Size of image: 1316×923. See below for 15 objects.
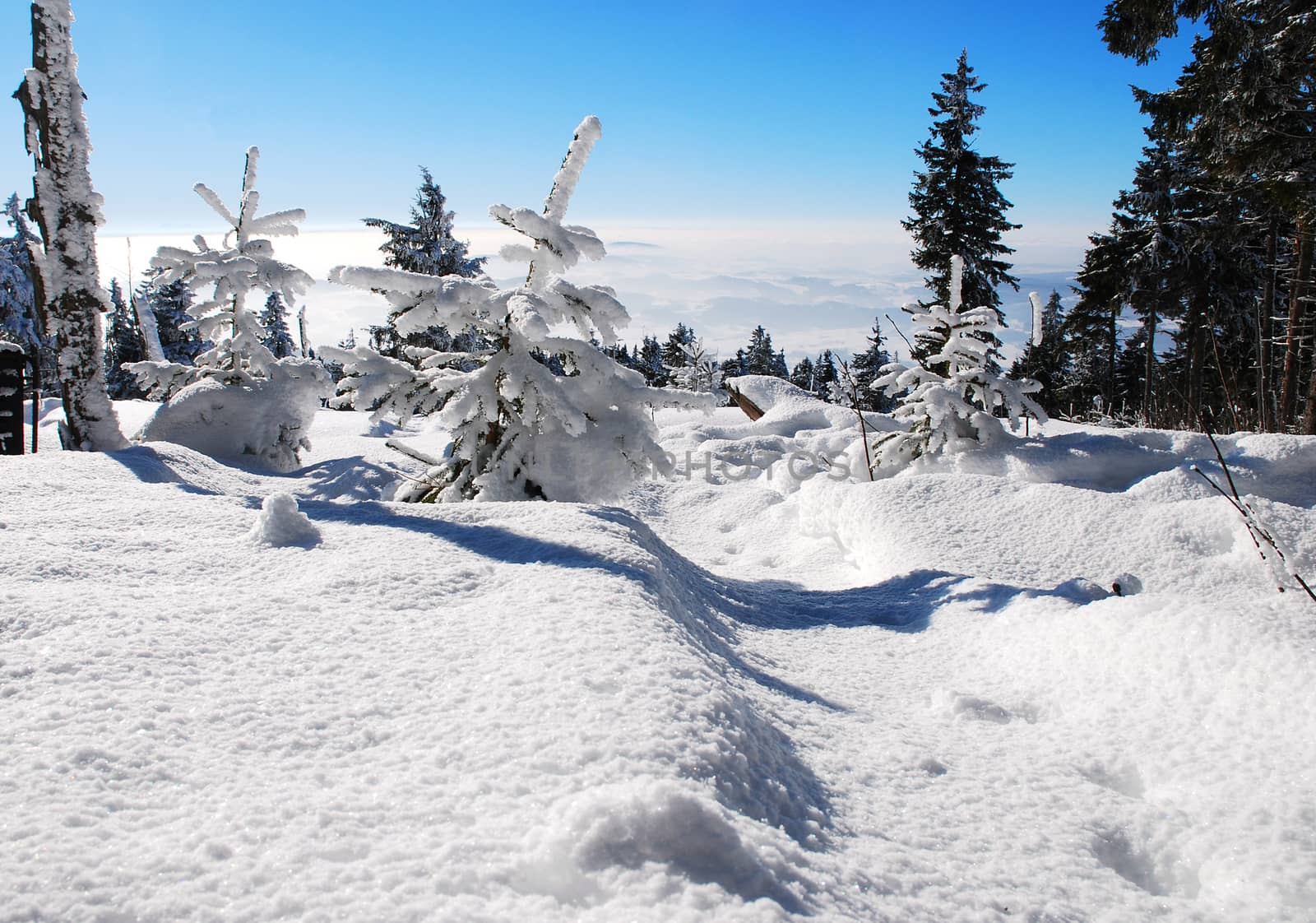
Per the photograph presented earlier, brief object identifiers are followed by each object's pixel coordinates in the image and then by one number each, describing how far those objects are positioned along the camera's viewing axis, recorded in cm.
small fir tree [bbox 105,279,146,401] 3353
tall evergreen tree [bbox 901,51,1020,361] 2122
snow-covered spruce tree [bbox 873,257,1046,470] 754
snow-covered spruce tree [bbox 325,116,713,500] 518
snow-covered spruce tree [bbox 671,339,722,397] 2963
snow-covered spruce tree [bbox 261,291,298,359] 4300
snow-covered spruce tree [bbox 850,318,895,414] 4050
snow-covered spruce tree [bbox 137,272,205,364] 3369
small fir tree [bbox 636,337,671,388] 4178
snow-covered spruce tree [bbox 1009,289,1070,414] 893
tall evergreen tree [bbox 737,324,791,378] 5000
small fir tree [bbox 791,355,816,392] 5429
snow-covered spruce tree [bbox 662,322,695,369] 3953
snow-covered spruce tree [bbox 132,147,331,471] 936
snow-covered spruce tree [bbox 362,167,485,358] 2344
